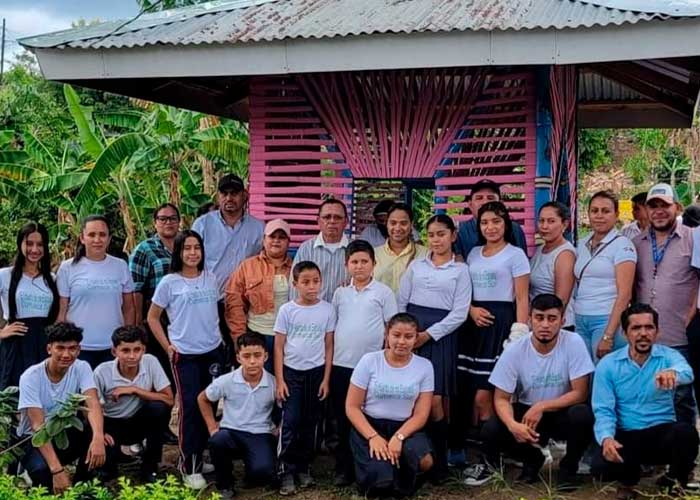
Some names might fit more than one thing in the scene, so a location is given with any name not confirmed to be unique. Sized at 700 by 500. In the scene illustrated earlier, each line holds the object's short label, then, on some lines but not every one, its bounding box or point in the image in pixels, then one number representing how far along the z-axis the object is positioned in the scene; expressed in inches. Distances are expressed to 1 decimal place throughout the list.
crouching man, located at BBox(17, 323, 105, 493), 182.7
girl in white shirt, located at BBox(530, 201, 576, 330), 195.5
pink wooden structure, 229.0
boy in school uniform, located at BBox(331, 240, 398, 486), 192.9
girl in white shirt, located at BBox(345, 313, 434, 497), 181.8
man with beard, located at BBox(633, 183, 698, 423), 193.9
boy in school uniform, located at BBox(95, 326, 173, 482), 198.2
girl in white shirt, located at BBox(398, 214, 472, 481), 192.1
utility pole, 963.8
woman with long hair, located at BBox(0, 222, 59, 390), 202.4
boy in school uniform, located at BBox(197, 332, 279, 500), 190.1
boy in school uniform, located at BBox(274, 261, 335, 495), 193.3
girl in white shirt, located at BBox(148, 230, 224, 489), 199.5
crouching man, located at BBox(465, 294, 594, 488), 183.2
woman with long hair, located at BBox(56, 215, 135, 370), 205.0
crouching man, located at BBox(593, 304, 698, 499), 174.2
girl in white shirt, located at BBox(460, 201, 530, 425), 191.5
